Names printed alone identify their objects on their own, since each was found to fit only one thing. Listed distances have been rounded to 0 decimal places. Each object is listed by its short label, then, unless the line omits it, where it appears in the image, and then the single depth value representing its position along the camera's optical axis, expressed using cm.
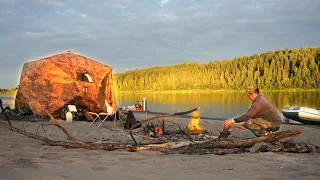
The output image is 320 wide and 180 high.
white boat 1634
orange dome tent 1522
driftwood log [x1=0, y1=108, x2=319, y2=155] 702
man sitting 751
